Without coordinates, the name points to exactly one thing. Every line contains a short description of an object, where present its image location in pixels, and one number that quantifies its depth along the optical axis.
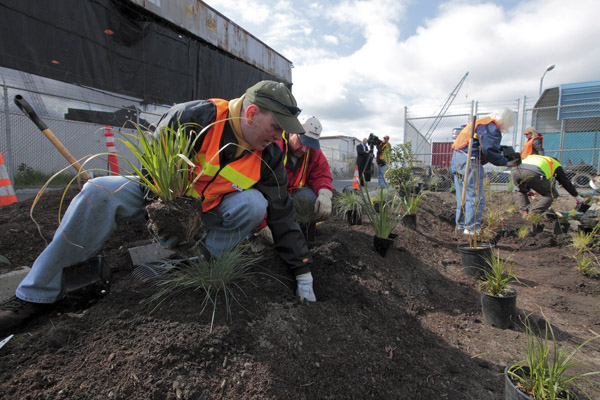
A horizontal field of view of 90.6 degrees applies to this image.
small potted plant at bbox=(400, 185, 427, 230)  3.80
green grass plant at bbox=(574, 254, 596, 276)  2.94
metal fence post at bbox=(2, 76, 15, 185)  4.93
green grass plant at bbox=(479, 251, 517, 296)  2.09
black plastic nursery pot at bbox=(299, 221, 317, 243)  2.82
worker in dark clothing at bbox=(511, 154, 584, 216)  4.76
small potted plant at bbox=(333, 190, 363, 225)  3.85
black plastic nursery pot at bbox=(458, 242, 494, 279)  2.75
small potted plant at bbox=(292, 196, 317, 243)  2.79
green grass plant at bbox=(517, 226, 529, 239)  4.34
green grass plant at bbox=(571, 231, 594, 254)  3.40
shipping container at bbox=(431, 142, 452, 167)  11.16
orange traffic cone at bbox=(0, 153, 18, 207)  3.40
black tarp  5.03
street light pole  11.61
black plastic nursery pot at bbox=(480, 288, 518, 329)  2.02
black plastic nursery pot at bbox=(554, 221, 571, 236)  4.36
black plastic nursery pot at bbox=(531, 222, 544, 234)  4.64
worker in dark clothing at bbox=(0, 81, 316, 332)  1.44
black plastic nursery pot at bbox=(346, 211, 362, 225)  3.86
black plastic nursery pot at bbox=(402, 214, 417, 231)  4.02
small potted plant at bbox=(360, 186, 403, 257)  2.78
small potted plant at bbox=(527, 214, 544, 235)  4.61
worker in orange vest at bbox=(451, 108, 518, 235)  3.90
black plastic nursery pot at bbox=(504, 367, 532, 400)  1.10
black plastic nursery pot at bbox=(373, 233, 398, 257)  2.79
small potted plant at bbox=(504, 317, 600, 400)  1.09
